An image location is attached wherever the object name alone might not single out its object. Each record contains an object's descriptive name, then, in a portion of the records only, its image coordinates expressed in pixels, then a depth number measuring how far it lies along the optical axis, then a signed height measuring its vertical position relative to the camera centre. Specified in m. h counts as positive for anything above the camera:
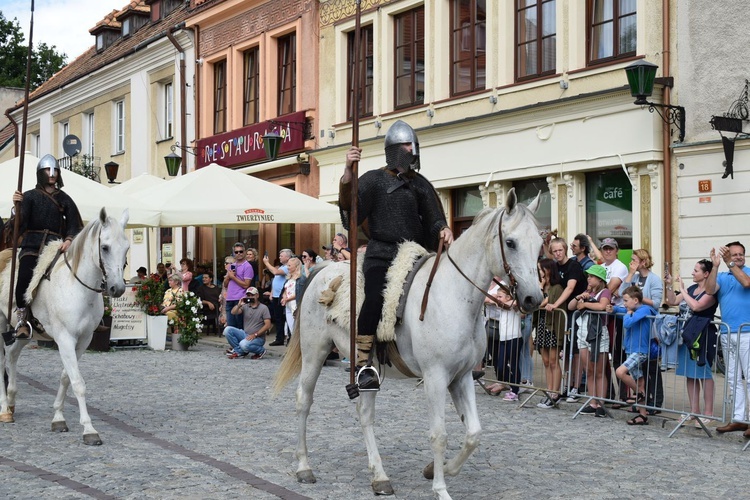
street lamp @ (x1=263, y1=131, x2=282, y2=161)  23.45 +2.68
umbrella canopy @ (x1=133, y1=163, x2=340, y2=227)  19.12 +1.14
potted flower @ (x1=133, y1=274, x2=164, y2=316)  19.17 -0.57
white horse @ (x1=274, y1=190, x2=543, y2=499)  6.72 -0.37
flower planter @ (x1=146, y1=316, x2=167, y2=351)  19.12 -1.21
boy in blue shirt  10.84 -0.82
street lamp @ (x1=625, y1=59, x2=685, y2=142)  15.38 +2.55
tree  59.47 +11.73
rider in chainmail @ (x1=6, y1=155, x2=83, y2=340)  10.76 +0.49
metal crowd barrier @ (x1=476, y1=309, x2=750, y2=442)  10.09 -1.23
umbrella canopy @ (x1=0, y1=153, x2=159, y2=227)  17.69 +1.20
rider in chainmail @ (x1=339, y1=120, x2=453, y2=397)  7.38 +0.38
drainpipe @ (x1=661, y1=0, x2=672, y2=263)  16.20 +1.66
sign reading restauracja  25.62 +3.19
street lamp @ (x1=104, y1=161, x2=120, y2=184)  27.09 +2.44
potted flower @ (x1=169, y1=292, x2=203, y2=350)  18.91 -1.03
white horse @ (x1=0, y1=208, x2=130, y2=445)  9.59 -0.24
